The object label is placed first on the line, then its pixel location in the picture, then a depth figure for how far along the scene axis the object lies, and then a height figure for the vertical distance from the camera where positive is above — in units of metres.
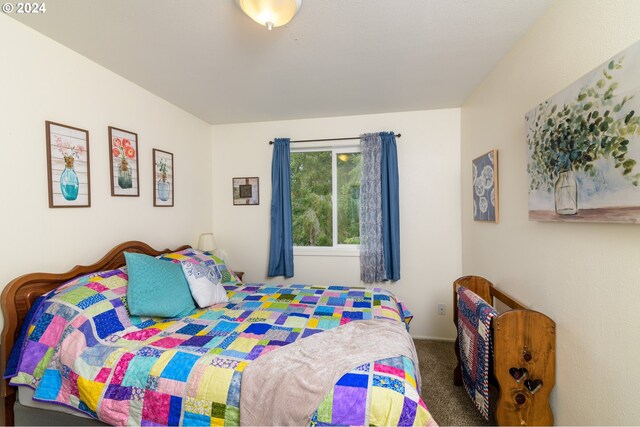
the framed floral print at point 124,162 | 2.19 +0.44
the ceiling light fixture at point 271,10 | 1.33 +1.03
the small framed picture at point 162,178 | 2.61 +0.36
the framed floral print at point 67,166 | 1.75 +0.34
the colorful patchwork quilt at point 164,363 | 1.13 -0.73
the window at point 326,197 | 3.33 +0.18
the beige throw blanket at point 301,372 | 1.14 -0.72
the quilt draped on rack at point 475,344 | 1.63 -0.88
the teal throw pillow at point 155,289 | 1.75 -0.51
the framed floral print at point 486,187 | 2.16 +0.19
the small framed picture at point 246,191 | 3.41 +0.28
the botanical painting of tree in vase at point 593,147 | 1.00 +0.27
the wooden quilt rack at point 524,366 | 1.50 -0.88
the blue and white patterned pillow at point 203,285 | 2.04 -0.56
